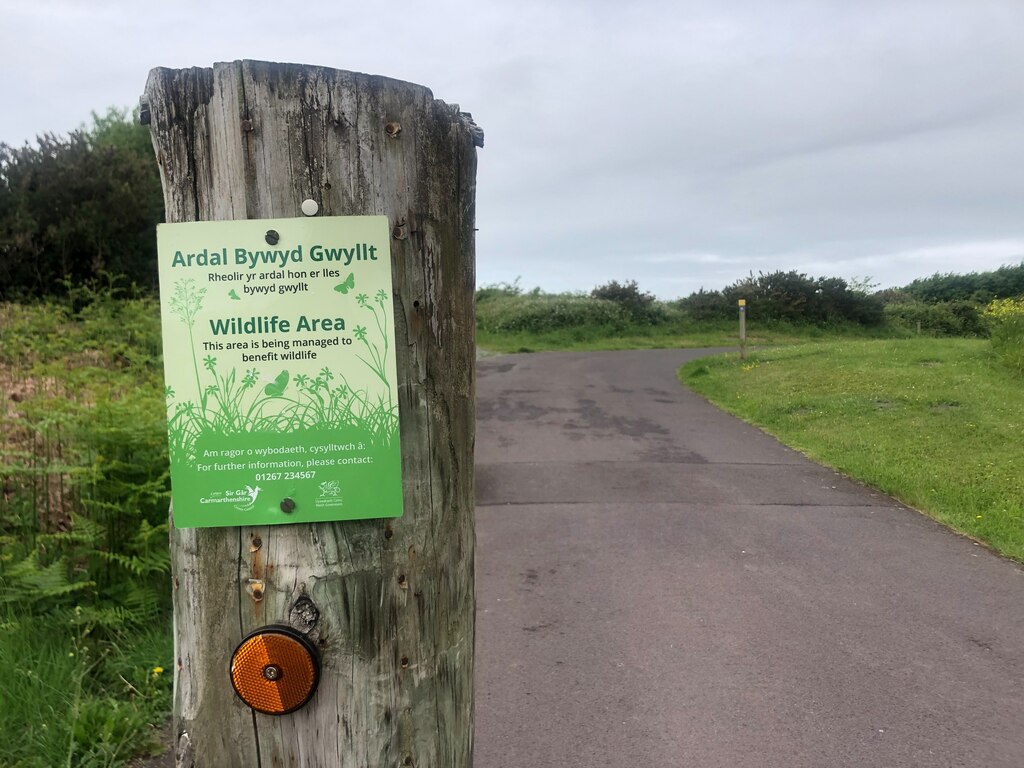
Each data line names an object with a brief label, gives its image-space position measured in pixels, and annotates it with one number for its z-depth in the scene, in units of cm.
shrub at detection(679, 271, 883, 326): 3625
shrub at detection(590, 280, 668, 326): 3538
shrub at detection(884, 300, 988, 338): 3634
